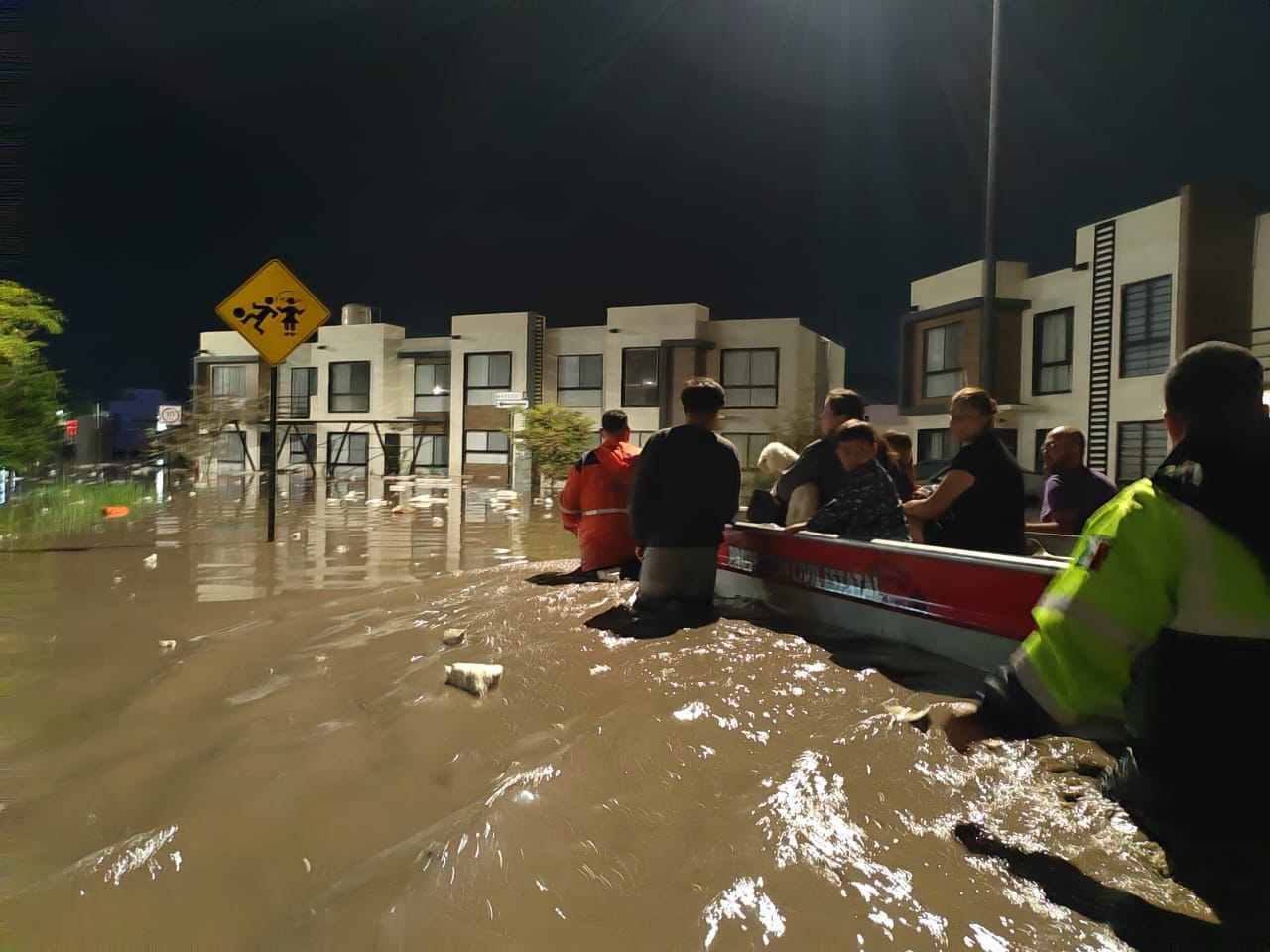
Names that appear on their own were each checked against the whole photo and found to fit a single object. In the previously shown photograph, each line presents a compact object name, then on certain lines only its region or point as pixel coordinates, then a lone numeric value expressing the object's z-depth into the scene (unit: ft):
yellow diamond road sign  29.37
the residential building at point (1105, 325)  55.42
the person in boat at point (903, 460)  21.12
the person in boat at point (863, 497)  17.03
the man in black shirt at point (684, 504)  18.31
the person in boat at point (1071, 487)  19.93
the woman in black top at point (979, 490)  15.39
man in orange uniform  22.56
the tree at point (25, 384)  28.14
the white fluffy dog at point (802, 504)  19.45
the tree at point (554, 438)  79.51
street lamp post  36.04
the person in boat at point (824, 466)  19.04
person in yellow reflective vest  6.47
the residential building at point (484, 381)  100.73
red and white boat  13.03
